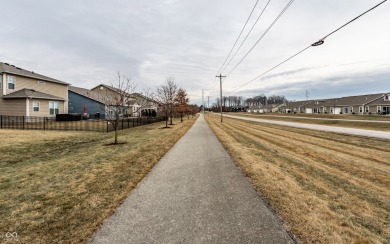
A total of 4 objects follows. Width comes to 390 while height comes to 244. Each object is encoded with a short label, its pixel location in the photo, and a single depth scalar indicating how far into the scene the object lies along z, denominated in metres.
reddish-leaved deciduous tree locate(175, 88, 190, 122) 34.69
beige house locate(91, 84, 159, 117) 51.47
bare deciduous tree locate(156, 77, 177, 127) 31.78
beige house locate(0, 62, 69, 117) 27.55
